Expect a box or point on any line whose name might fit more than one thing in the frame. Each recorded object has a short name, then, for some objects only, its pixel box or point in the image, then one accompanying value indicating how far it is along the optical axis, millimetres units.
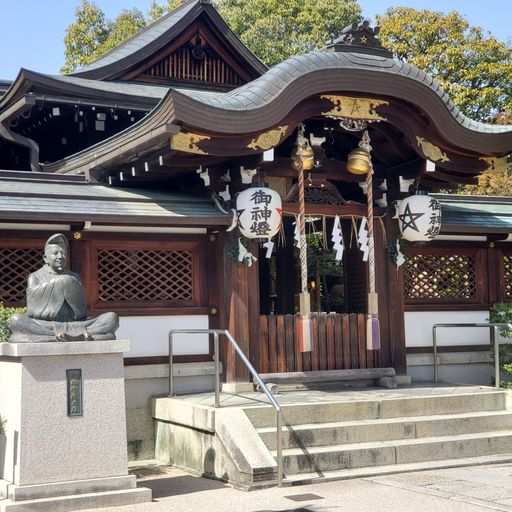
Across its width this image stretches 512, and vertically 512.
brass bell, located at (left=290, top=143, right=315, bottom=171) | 11664
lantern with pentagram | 12266
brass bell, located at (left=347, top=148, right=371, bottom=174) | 12047
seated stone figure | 8492
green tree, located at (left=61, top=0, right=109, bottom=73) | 33188
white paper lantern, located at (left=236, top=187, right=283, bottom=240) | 11102
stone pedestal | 8156
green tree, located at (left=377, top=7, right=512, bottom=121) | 26953
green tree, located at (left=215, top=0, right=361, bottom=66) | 30141
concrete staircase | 9609
